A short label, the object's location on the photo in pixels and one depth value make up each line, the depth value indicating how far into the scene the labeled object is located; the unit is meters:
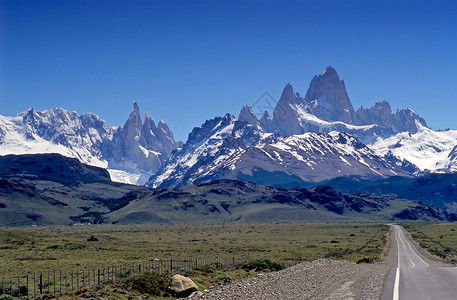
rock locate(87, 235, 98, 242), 121.40
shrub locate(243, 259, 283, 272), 51.78
